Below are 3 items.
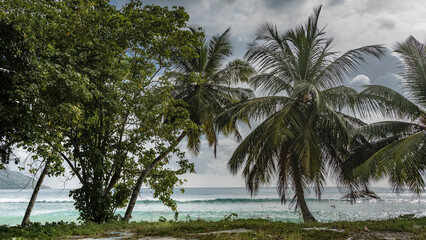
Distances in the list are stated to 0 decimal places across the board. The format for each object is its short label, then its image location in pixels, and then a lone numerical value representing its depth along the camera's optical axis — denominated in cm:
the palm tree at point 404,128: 890
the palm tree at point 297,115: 998
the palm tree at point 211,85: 1328
